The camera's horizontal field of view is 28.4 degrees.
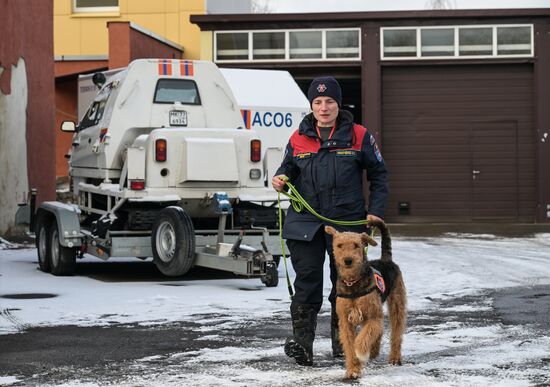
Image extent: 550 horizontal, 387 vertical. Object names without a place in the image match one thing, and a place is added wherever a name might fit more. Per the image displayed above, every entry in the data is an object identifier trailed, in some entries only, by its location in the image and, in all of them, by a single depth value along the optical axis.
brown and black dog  6.70
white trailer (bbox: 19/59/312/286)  12.38
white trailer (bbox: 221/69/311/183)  18.16
